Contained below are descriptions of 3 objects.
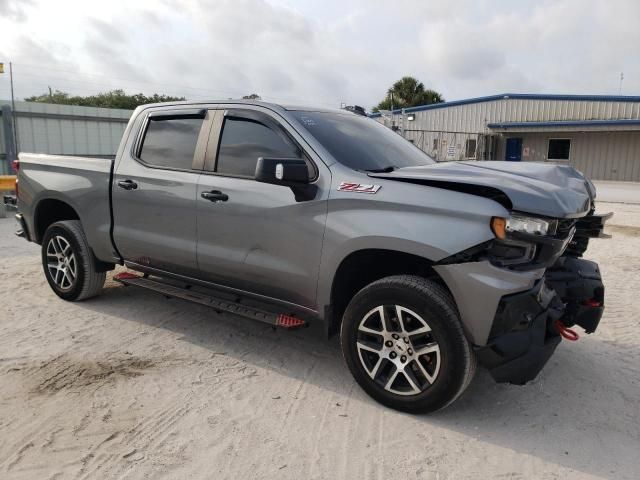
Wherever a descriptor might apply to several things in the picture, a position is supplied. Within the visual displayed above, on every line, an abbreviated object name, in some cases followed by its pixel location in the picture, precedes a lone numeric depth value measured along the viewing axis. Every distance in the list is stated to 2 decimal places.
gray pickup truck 2.95
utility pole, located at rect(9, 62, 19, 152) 13.27
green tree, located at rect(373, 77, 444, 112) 42.28
